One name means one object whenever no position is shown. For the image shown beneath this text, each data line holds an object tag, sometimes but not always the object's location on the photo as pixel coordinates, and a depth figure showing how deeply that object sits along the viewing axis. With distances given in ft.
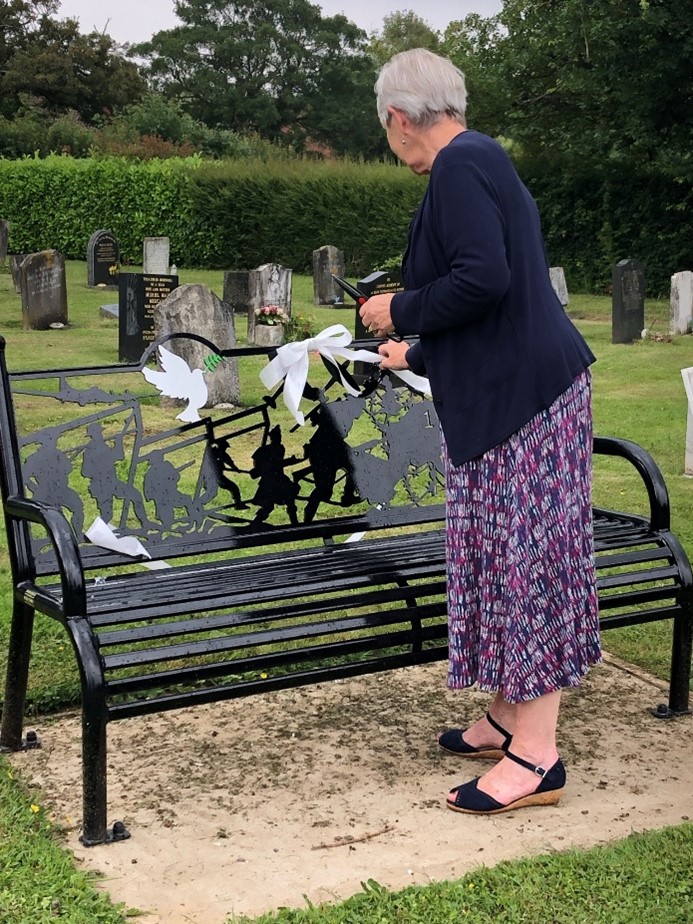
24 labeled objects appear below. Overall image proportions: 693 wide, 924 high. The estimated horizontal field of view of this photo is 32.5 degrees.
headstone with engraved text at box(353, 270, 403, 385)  40.27
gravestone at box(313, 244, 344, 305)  65.67
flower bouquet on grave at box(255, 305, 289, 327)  40.06
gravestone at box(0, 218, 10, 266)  80.33
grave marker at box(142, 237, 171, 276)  67.92
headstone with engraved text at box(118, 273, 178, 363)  41.50
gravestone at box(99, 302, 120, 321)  54.66
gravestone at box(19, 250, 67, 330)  50.67
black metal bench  9.73
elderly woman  9.20
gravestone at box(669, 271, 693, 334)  51.67
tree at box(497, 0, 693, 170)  72.95
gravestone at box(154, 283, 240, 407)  32.96
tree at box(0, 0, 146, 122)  147.33
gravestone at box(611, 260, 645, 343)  48.86
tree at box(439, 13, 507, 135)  88.06
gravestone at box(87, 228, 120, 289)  69.00
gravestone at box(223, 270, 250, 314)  55.36
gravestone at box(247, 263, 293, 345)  47.52
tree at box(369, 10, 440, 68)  195.83
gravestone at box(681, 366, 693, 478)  22.98
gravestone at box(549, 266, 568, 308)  61.00
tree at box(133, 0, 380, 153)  193.98
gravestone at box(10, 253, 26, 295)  64.85
